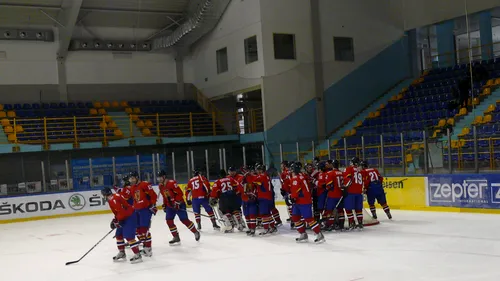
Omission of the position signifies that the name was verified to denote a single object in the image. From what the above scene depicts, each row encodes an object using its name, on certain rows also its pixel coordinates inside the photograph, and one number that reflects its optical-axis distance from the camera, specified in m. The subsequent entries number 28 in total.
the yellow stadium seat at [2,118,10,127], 24.19
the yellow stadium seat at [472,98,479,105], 21.00
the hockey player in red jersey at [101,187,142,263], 10.41
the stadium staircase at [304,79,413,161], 24.36
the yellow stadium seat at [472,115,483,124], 18.92
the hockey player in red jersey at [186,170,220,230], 13.70
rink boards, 14.34
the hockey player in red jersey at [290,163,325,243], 11.24
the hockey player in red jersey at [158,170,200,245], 12.36
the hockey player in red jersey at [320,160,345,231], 12.46
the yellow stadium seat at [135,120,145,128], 26.65
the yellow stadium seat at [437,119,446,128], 20.64
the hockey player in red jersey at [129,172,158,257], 11.07
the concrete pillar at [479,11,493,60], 25.66
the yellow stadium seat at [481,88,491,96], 21.45
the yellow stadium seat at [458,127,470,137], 15.56
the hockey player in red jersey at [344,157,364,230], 12.65
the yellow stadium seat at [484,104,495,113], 19.65
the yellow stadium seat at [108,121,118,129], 25.94
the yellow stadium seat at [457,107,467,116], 20.42
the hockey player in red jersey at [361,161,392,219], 13.97
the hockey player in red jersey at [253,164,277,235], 12.89
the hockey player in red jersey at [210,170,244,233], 13.53
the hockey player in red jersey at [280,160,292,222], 12.77
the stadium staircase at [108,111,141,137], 26.42
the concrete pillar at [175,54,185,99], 30.05
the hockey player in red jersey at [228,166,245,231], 13.66
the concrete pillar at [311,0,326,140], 24.86
